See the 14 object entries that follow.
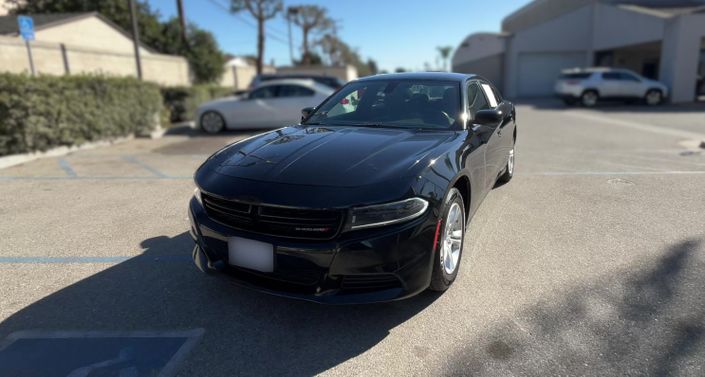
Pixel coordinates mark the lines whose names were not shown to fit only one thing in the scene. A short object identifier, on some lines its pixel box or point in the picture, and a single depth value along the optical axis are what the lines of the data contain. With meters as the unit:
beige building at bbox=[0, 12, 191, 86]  12.25
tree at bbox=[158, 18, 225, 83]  24.61
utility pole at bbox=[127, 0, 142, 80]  13.94
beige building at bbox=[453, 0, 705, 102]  19.36
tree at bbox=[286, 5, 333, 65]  52.12
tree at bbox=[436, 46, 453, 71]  109.00
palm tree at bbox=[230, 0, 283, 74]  35.38
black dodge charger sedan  2.66
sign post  9.62
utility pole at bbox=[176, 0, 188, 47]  24.20
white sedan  12.62
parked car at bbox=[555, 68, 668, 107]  19.73
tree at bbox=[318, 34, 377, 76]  68.62
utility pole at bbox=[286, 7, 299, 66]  42.53
